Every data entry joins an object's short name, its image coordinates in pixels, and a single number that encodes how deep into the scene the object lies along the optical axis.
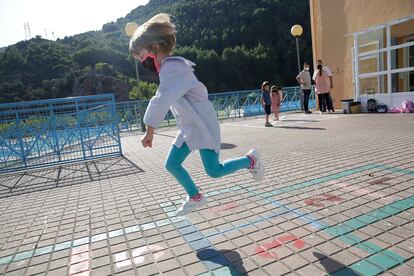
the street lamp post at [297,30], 14.94
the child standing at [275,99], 11.24
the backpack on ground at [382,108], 10.85
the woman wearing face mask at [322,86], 11.75
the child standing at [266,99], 10.52
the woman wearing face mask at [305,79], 12.34
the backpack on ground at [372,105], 11.18
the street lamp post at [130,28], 12.99
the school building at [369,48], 10.81
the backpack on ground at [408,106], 9.95
